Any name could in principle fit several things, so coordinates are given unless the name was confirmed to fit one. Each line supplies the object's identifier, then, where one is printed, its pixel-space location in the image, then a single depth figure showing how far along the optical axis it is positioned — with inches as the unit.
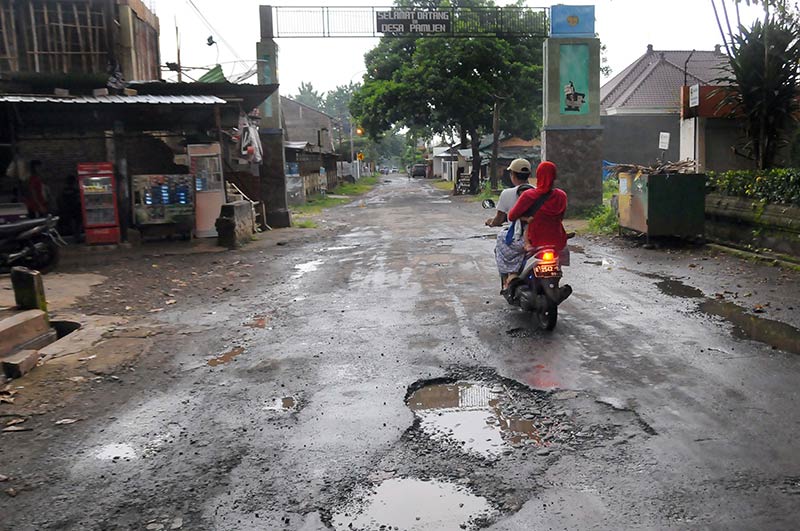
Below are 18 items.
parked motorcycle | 475.5
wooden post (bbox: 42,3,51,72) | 677.9
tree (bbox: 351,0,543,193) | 1414.9
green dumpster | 506.9
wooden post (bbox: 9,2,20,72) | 668.1
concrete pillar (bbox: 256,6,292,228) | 799.1
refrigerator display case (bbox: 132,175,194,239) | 613.6
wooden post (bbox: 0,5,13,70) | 663.8
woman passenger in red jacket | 285.0
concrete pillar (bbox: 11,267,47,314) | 304.0
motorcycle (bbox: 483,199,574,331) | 278.8
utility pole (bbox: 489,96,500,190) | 1416.1
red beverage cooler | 584.1
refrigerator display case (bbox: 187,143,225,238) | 623.8
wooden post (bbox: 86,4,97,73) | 697.6
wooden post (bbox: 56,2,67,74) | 683.4
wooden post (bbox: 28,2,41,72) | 673.0
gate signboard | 849.5
